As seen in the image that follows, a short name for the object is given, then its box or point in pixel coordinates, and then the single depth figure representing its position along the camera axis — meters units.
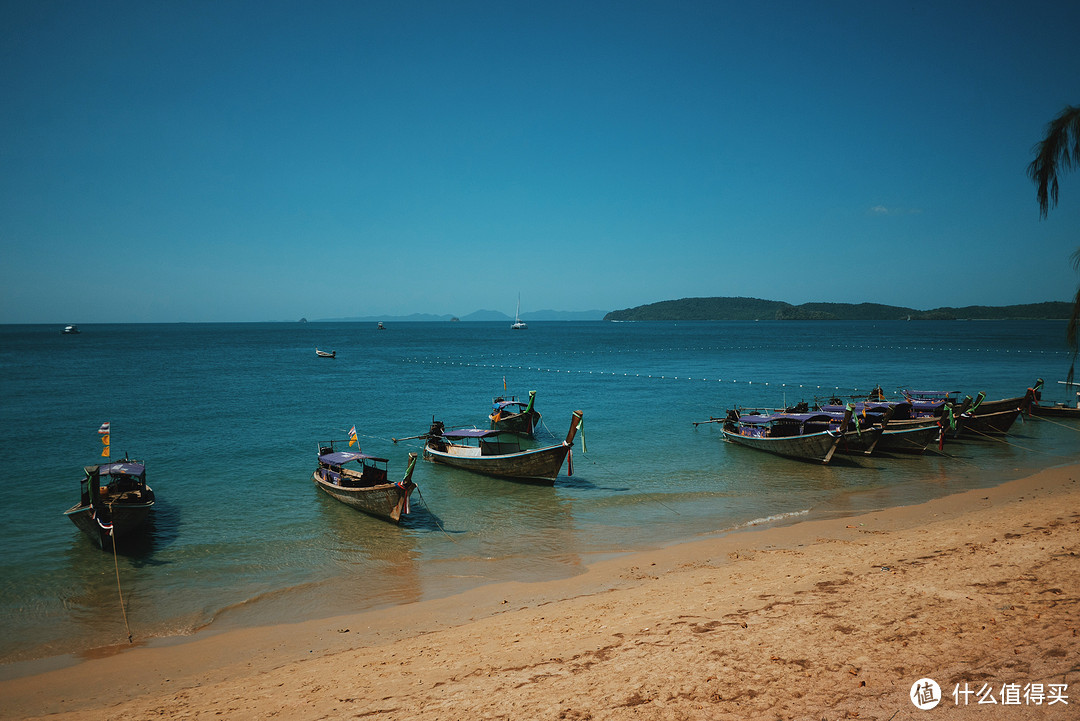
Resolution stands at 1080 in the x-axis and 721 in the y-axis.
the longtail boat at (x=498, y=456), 22.92
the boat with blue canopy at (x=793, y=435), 25.94
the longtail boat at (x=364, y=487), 18.59
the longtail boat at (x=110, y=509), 16.50
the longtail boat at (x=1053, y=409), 35.09
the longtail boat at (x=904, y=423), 27.09
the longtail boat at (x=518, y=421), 34.03
